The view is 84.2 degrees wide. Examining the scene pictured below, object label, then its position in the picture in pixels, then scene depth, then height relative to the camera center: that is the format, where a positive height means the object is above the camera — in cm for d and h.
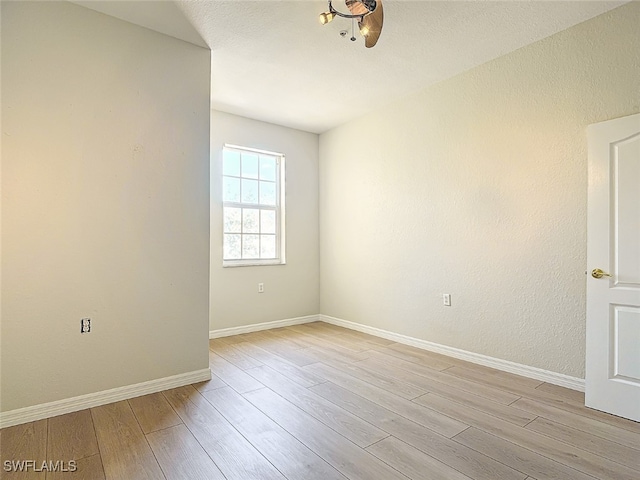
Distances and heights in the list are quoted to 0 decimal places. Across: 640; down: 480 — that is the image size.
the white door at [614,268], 217 -16
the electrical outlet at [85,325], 234 -56
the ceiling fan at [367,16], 186 +125
